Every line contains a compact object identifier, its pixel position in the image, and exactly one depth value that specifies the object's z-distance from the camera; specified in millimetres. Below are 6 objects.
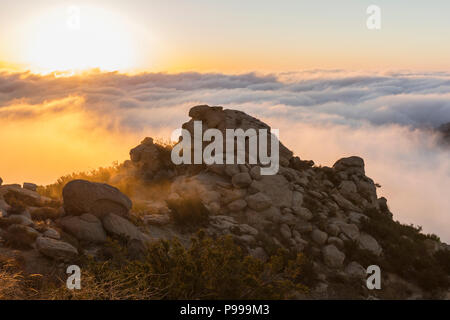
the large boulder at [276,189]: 19328
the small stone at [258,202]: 18281
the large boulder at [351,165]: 24656
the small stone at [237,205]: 18266
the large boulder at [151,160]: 21611
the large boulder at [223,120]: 24016
